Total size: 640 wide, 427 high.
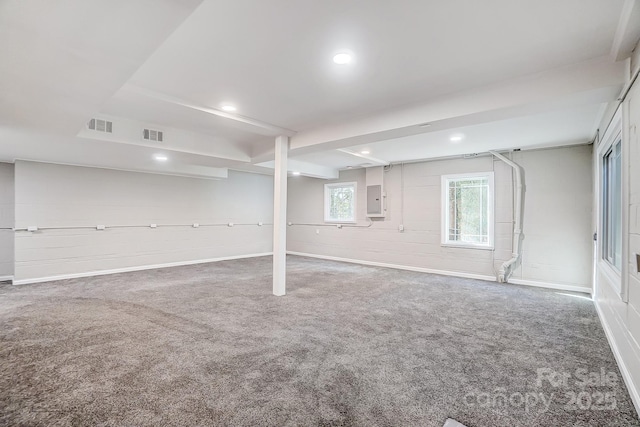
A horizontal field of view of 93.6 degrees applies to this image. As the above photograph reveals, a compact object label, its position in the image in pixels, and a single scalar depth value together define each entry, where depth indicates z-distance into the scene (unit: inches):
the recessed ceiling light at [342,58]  97.2
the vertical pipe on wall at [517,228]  215.3
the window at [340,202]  322.3
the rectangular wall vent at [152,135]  173.8
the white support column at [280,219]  180.2
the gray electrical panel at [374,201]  289.1
